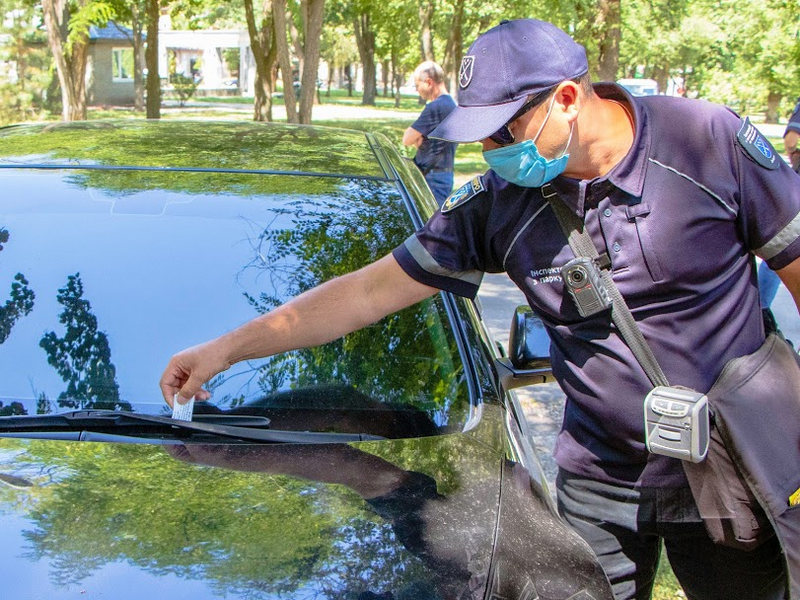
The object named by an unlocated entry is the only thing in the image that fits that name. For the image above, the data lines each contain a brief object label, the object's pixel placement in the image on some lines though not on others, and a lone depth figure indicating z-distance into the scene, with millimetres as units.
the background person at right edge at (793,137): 6234
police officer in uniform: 1933
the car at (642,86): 36350
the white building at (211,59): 56375
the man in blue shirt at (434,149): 7715
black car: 1668
